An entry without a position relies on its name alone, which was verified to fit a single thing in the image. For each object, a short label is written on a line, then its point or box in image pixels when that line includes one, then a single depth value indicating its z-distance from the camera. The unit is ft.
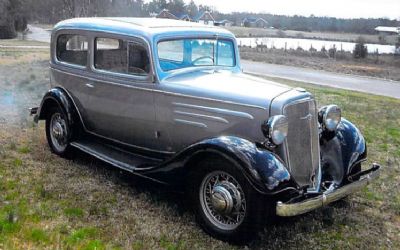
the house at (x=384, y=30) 200.77
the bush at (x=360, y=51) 114.73
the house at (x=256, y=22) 321.91
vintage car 12.62
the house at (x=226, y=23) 276.21
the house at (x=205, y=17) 231.07
